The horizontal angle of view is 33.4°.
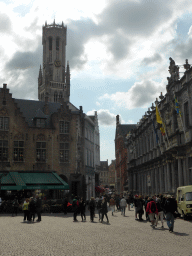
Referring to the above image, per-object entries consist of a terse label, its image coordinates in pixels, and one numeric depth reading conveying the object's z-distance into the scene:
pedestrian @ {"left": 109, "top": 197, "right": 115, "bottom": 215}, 27.08
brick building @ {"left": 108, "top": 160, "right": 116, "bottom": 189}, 137.54
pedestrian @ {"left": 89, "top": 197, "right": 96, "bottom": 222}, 21.55
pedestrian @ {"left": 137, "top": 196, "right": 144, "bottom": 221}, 20.83
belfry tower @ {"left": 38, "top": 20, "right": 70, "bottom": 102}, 117.50
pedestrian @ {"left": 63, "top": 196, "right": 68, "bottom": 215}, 28.17
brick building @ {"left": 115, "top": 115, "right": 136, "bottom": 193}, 87.88
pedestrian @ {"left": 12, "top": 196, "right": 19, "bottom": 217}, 27.50
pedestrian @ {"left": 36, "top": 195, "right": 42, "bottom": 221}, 21.38
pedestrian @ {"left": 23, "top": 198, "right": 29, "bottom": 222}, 21.11
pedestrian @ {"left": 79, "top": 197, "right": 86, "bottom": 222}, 22.03
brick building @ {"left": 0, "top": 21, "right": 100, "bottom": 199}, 37.97
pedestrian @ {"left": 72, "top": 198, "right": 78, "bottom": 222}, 21.70
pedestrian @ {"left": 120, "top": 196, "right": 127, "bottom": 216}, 25.12
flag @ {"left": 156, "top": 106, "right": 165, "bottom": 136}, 32.66
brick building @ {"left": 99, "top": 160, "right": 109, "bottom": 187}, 149.12
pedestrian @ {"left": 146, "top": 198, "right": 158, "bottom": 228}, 16.52
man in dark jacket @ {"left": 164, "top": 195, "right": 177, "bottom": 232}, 14.27
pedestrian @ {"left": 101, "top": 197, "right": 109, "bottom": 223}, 20.50
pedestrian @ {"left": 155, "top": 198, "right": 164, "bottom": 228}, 17.02
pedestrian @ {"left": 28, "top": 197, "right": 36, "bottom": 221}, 21.14
